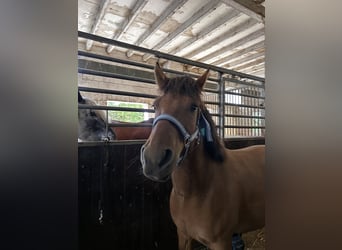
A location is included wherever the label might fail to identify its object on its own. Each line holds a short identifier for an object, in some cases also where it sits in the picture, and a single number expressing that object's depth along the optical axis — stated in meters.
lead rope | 1.01
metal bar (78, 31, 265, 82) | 1.00
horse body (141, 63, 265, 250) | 0.70
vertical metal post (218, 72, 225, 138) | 1.74
